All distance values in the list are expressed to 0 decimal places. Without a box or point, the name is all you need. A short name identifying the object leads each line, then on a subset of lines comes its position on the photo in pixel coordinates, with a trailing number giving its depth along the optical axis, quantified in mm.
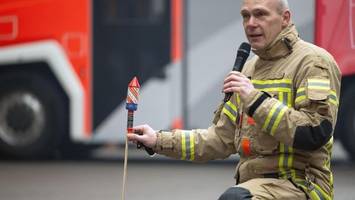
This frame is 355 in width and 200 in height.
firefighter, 6681
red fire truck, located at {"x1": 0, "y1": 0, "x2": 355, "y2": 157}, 19582
